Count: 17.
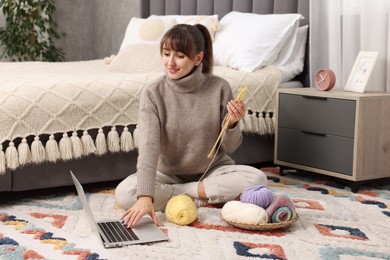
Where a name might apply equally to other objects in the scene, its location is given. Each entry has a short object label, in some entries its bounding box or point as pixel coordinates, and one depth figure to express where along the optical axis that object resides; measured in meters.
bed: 2.16
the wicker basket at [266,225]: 1.80
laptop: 1.69
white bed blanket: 2.14
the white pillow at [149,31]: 3.21
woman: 2.00
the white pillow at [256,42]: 2.85
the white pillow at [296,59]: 2.90
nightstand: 2.36
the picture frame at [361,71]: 2.46
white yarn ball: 1.80
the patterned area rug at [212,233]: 1.62
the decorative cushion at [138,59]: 2.91
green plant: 4.67
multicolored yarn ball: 1.82
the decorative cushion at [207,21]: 3.11
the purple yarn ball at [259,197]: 1.87
